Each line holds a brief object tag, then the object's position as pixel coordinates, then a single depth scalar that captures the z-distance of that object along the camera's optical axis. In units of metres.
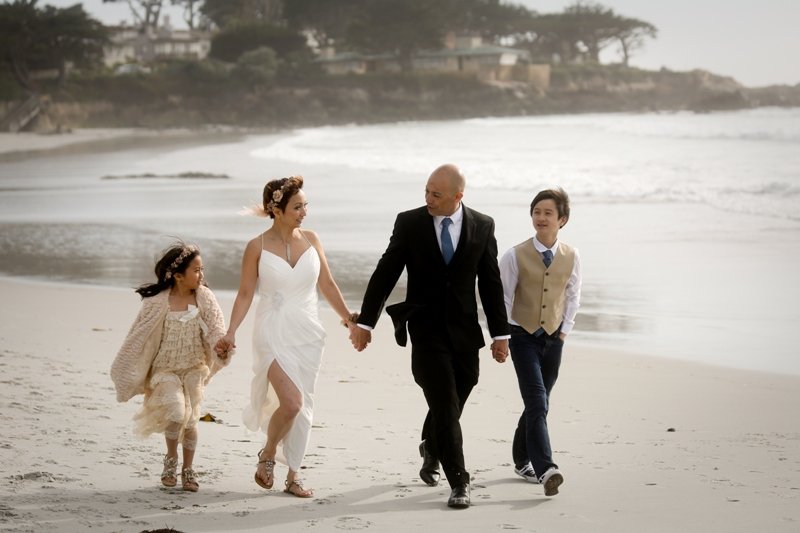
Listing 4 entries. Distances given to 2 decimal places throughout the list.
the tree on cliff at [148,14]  122.12
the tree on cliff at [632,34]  154.62
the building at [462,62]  118.19
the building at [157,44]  119.25
